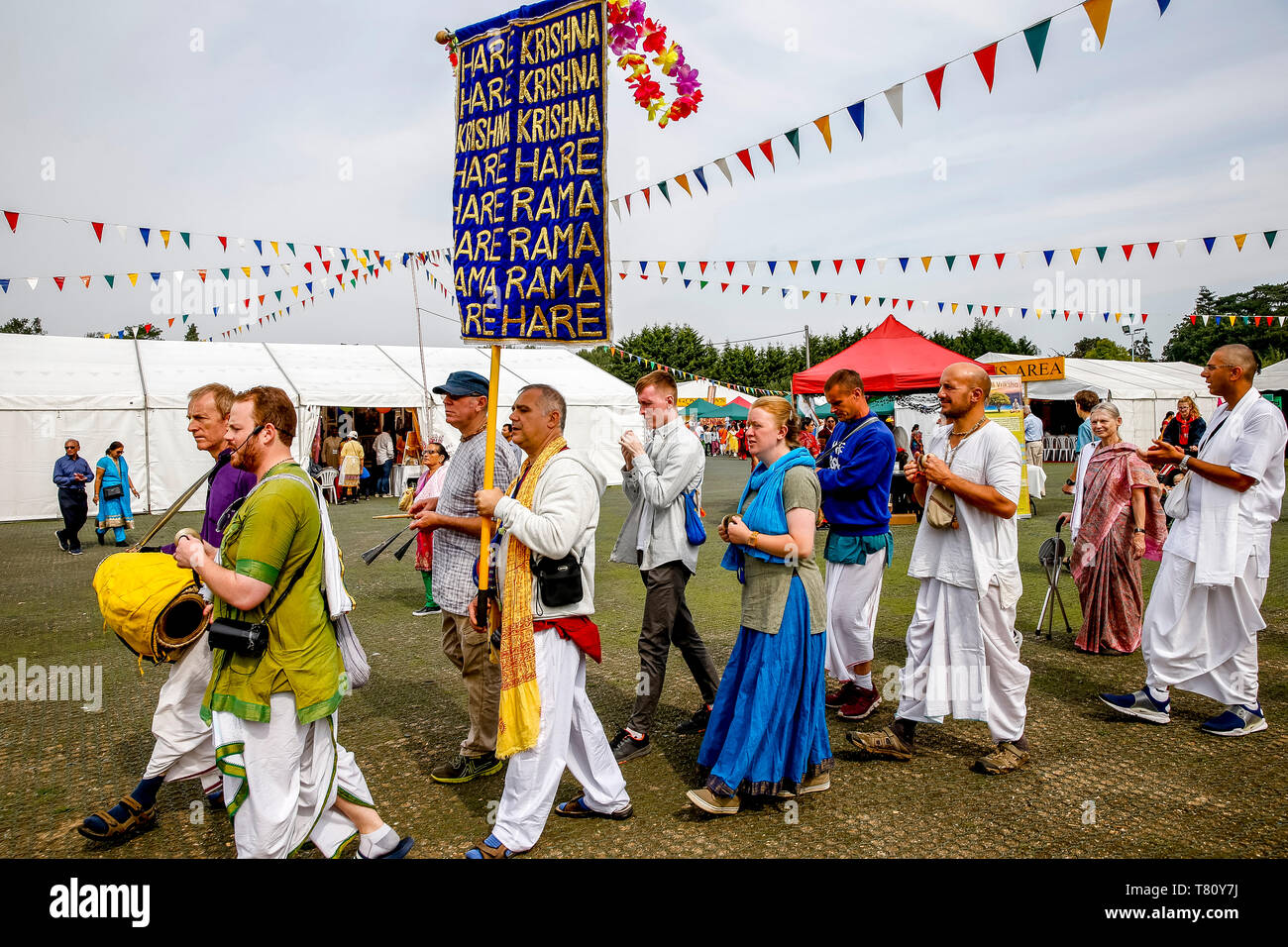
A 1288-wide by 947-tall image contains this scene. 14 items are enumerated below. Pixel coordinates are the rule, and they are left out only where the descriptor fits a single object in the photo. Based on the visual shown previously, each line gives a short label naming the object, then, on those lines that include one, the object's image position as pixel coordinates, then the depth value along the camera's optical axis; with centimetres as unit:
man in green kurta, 275
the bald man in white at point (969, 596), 413
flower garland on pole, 383
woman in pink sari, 625
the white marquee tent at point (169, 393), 1747
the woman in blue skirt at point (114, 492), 1348
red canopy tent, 1345
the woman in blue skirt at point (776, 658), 362
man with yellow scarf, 323
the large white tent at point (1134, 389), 2856
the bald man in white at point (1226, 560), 454
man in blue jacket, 493
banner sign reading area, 2033
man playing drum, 364
